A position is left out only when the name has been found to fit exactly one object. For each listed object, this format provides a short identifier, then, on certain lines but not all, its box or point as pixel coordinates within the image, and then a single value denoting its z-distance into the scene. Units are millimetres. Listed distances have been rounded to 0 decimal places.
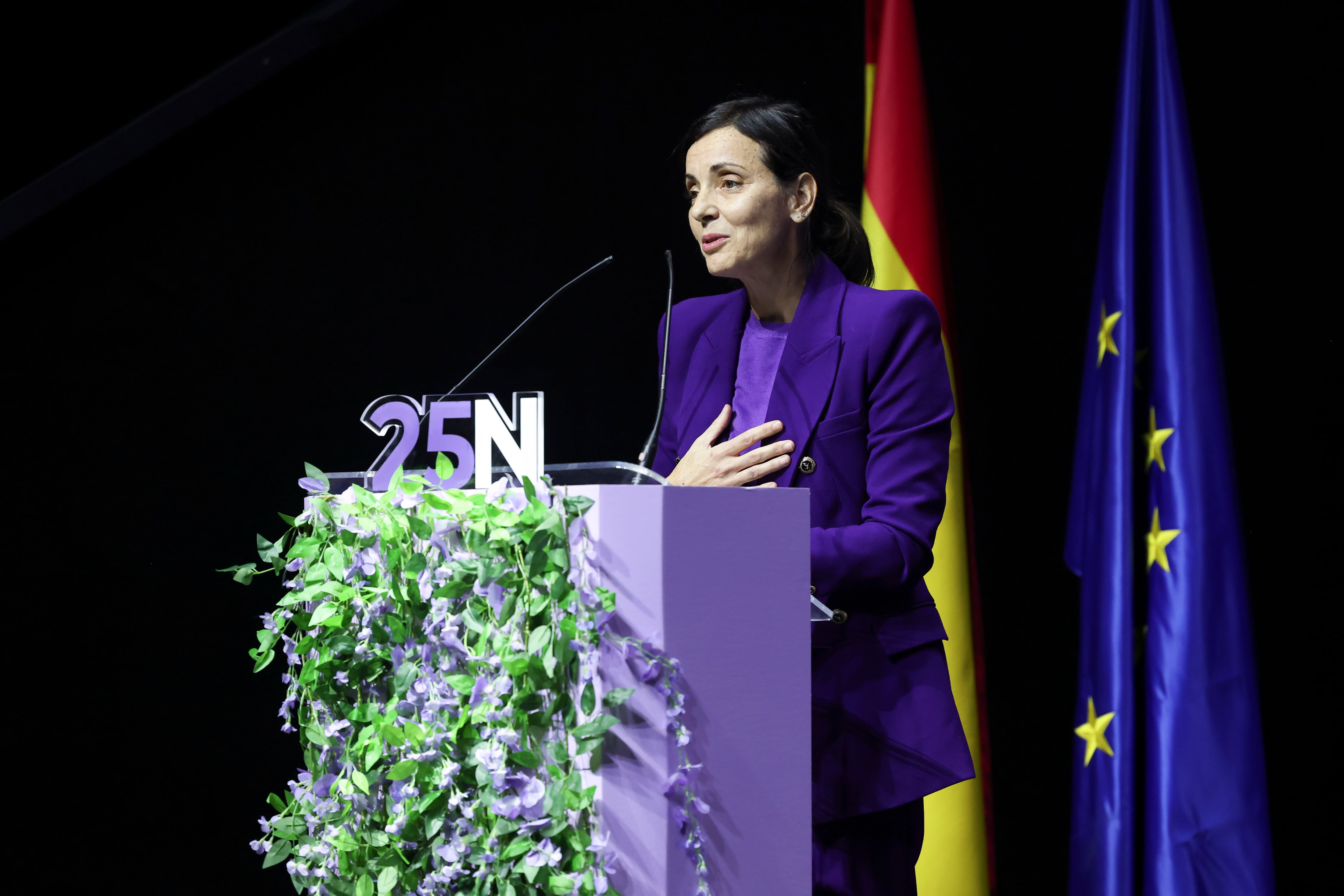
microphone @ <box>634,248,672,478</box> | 7158
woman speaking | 7388
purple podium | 7009
